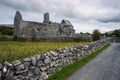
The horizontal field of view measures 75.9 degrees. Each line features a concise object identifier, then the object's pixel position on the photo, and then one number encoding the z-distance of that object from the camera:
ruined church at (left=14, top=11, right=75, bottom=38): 27.02
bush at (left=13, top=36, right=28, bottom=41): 16.85
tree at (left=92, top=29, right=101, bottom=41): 17.37
